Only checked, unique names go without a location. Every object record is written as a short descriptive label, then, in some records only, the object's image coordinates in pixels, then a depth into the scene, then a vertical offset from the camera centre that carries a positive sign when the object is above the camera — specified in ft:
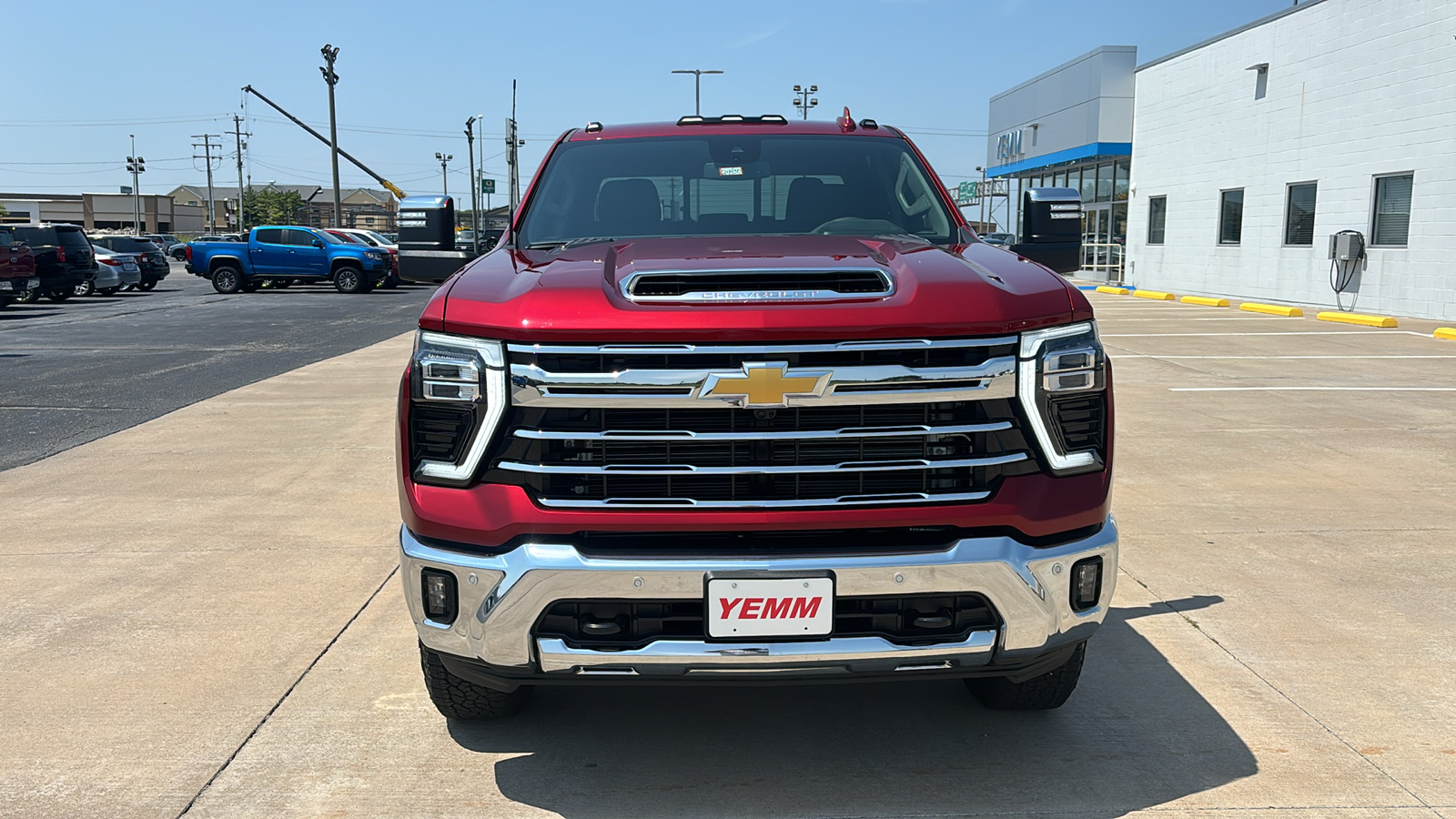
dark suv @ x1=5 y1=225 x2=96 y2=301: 81.10 -2.02
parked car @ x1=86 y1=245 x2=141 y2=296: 94.94 -3.72
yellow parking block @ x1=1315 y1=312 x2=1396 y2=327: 58.08 -4.58
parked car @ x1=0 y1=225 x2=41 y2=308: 75.97 -2.64
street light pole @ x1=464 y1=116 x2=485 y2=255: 188.91 +16.60
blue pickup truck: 99.91 -2.69
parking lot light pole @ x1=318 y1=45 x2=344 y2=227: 155.53 +19.23
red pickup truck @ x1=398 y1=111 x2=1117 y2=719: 9.36 -2.02
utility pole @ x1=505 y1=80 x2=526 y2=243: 119.65 +7.22
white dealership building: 60.29 +4.23
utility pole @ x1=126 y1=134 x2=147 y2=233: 360.11 +17.95
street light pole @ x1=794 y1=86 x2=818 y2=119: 193.26 +20.47
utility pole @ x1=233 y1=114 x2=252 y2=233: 324.60 +25.51
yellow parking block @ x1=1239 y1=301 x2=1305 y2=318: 65.72 -4.65
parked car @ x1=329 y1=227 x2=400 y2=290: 105.50 -1.13
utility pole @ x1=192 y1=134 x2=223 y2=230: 403.95 +26.44
